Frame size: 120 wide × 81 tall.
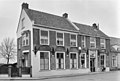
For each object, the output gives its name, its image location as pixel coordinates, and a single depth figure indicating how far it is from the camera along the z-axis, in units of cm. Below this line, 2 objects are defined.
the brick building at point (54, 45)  2440
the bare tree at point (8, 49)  5728
